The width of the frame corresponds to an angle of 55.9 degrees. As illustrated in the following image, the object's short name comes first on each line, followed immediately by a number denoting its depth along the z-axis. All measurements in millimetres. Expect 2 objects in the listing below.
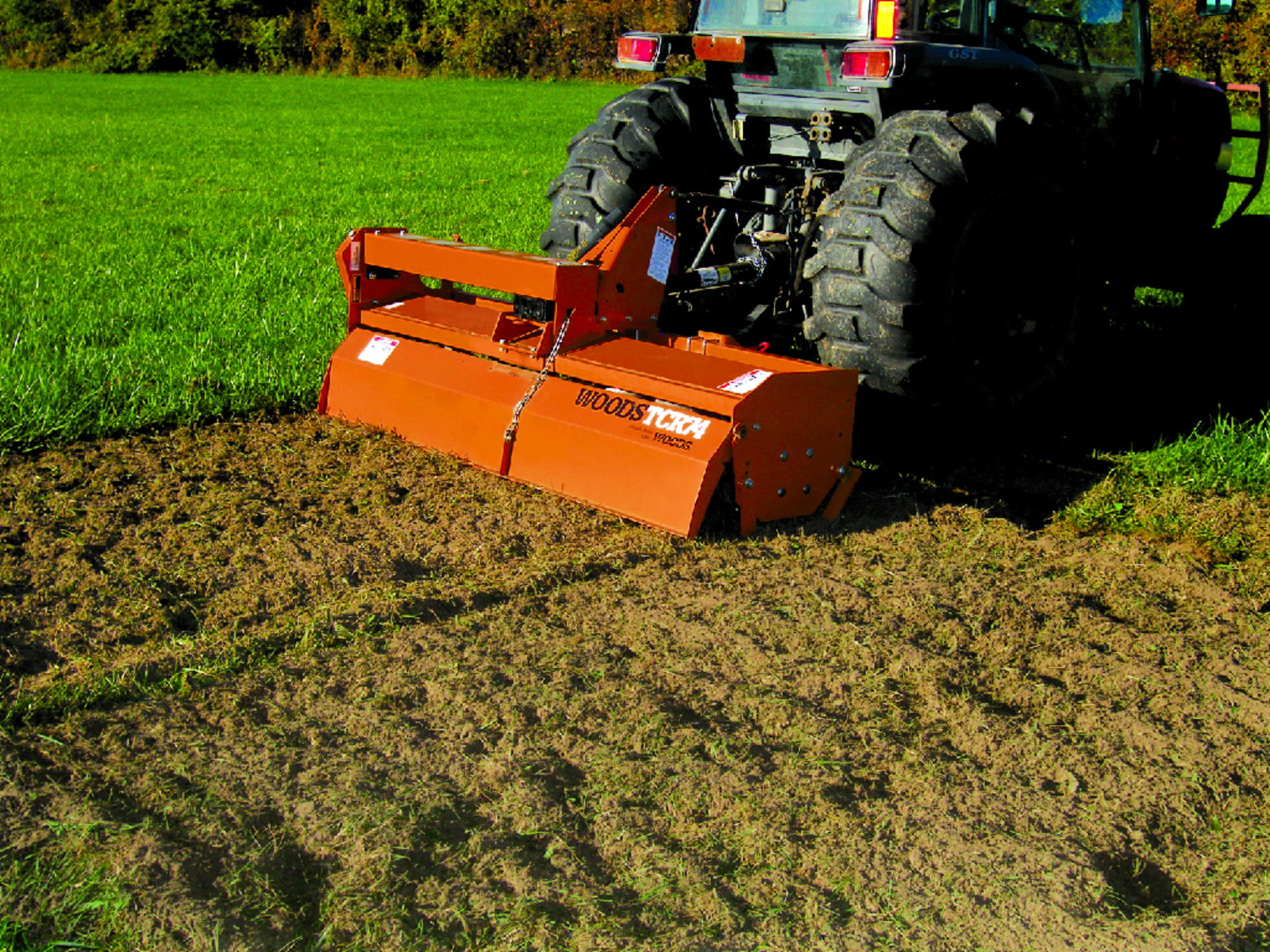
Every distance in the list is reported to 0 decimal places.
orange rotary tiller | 3881
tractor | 4312
